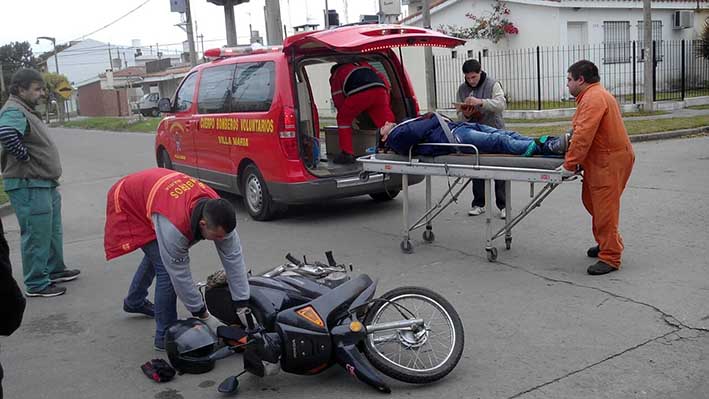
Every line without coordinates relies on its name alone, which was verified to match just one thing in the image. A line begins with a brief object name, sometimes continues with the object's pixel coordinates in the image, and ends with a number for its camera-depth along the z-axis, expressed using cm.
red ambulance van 812
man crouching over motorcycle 431
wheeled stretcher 591
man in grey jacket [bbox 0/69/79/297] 635
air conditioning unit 2494
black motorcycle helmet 447
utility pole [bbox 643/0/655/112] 1758
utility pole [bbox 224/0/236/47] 1930
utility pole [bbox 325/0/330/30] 1076
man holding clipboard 782
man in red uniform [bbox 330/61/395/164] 894
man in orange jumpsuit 586
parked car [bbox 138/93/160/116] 4265
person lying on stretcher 628
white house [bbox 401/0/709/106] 2233
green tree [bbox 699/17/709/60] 2367
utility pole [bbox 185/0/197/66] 2489
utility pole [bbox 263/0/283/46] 1647
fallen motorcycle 417
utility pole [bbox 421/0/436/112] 1806
